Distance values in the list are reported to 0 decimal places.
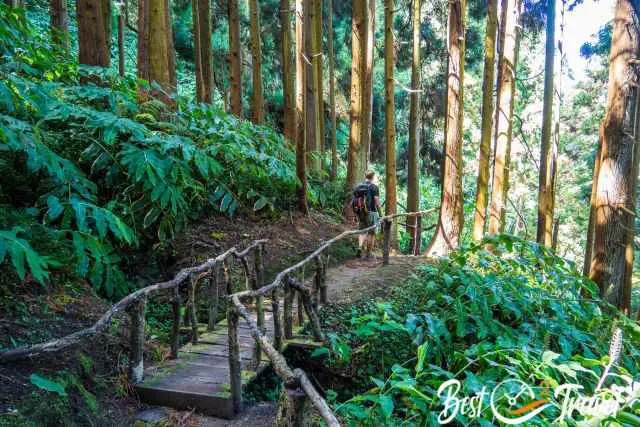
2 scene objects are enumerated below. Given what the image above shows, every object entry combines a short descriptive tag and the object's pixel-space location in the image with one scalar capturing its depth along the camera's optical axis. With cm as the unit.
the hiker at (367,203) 961
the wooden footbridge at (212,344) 385
